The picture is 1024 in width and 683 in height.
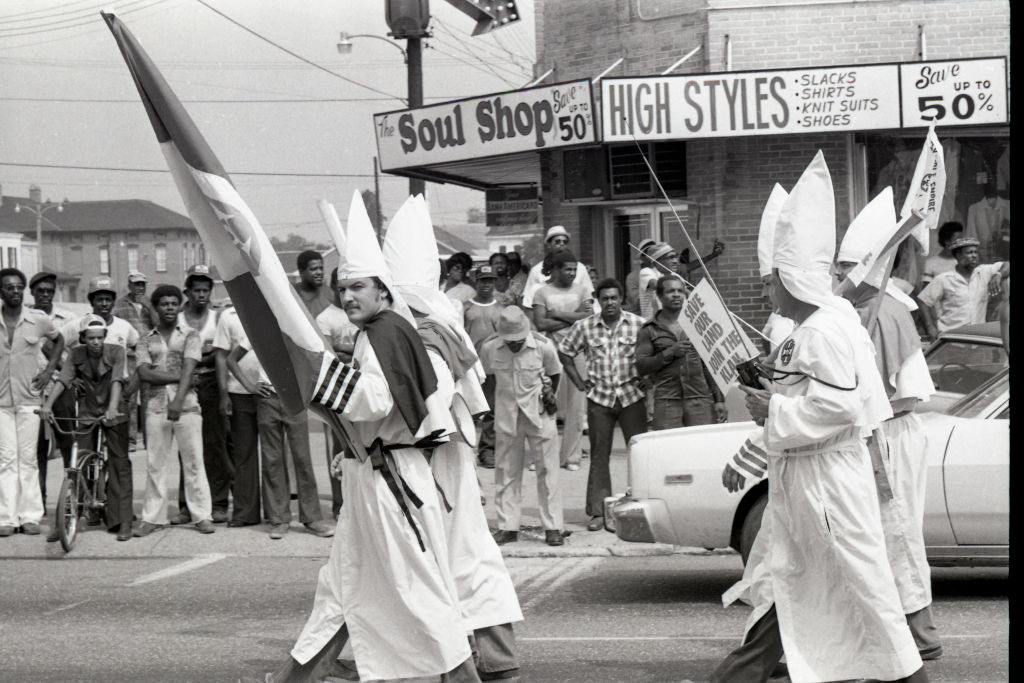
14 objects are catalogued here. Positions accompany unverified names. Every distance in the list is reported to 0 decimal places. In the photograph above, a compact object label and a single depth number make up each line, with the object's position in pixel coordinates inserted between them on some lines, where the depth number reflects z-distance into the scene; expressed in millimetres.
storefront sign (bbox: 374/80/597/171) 15938
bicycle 10938
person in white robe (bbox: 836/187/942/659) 6545
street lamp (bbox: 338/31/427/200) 17875
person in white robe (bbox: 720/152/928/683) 5598
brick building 15414
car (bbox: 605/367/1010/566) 7840
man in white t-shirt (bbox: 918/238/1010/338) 12672
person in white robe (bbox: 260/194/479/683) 5805
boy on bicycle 11258
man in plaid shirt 11086
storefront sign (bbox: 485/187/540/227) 21859
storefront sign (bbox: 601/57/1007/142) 15266
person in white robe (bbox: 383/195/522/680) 6496
